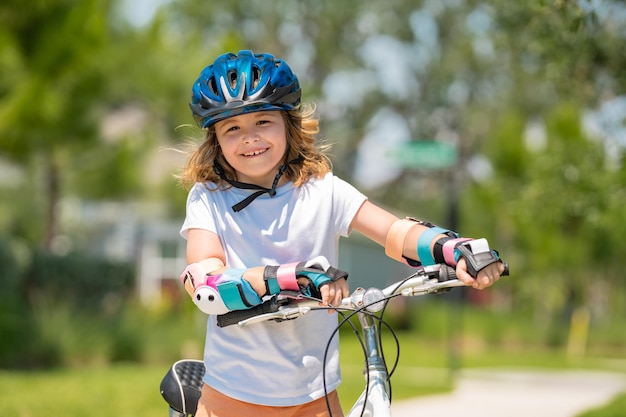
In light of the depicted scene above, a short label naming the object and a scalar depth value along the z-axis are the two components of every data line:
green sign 26.13
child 5.95
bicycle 5.30
